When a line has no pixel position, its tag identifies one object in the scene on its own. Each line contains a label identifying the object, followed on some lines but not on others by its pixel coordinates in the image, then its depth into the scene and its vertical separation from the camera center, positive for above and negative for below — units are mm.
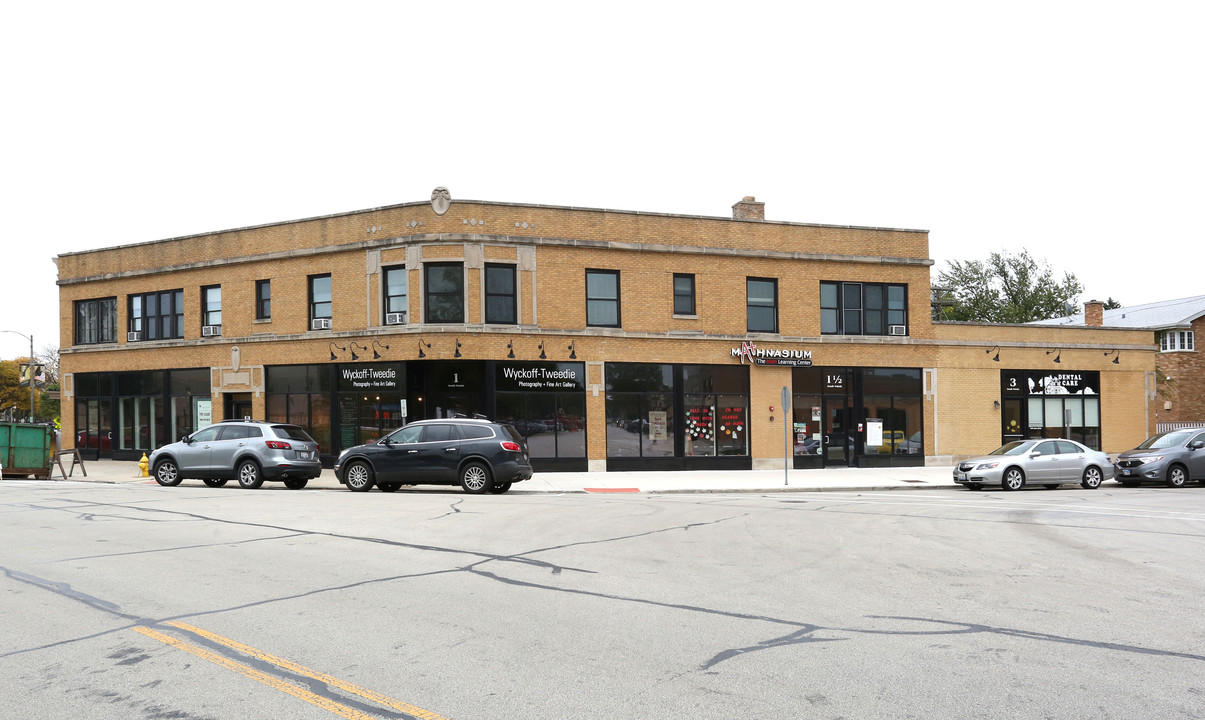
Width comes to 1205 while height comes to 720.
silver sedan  21969 -2492
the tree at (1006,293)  62875 +6438
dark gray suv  18516 -1715
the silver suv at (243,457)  20109 -1754
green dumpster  24156 -1806
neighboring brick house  44844 +266
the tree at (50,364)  77494 +2595
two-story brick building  25266 +1298
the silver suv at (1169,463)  23281 -2567
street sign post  21859 -661
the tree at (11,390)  73250 -30
